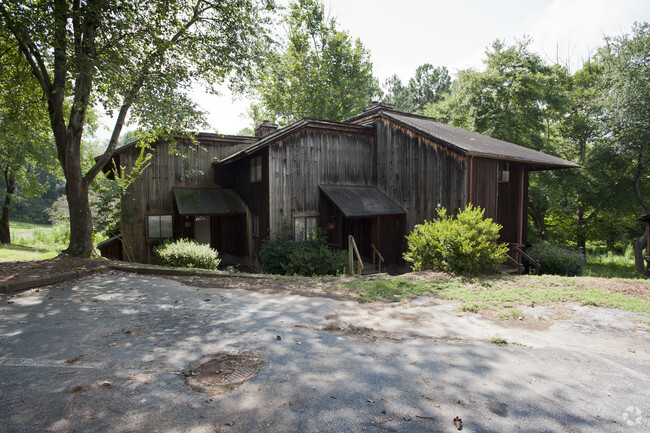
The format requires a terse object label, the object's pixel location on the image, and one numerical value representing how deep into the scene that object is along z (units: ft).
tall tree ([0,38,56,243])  37.45
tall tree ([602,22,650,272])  66.64
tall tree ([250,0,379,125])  100.83
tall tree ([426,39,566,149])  71.00
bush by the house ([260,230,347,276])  39.27
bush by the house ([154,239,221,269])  36.55
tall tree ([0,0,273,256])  28.07
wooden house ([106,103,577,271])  43.19
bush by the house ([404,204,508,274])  29.14
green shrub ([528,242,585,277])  45.52
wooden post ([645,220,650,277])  54.03
